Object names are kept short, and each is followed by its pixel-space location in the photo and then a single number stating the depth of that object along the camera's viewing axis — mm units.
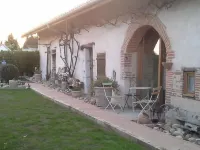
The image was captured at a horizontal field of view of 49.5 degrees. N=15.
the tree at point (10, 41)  39794
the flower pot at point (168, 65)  4839
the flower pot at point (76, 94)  7929
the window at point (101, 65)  7407
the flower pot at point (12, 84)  10622
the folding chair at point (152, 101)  5155
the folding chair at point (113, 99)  5961
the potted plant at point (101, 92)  6154
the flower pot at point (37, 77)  13184
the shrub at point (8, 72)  11264
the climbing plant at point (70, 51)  9411
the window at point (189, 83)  4520
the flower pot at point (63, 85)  9436
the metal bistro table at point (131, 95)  5997
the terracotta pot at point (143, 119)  4639
